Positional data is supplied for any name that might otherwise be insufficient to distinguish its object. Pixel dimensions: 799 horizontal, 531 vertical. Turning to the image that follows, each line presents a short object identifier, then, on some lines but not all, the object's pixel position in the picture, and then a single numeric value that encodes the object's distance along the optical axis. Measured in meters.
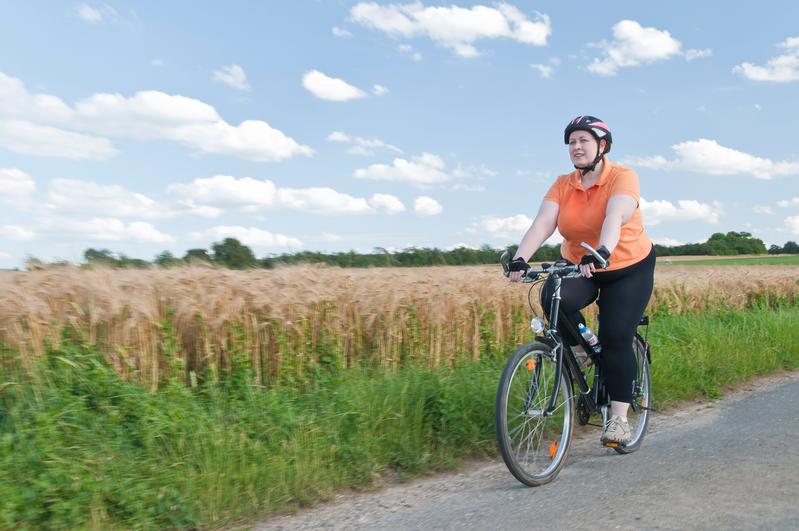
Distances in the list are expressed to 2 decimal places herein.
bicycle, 4.51
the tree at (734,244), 48.16
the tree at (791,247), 57.11
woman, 4.89
